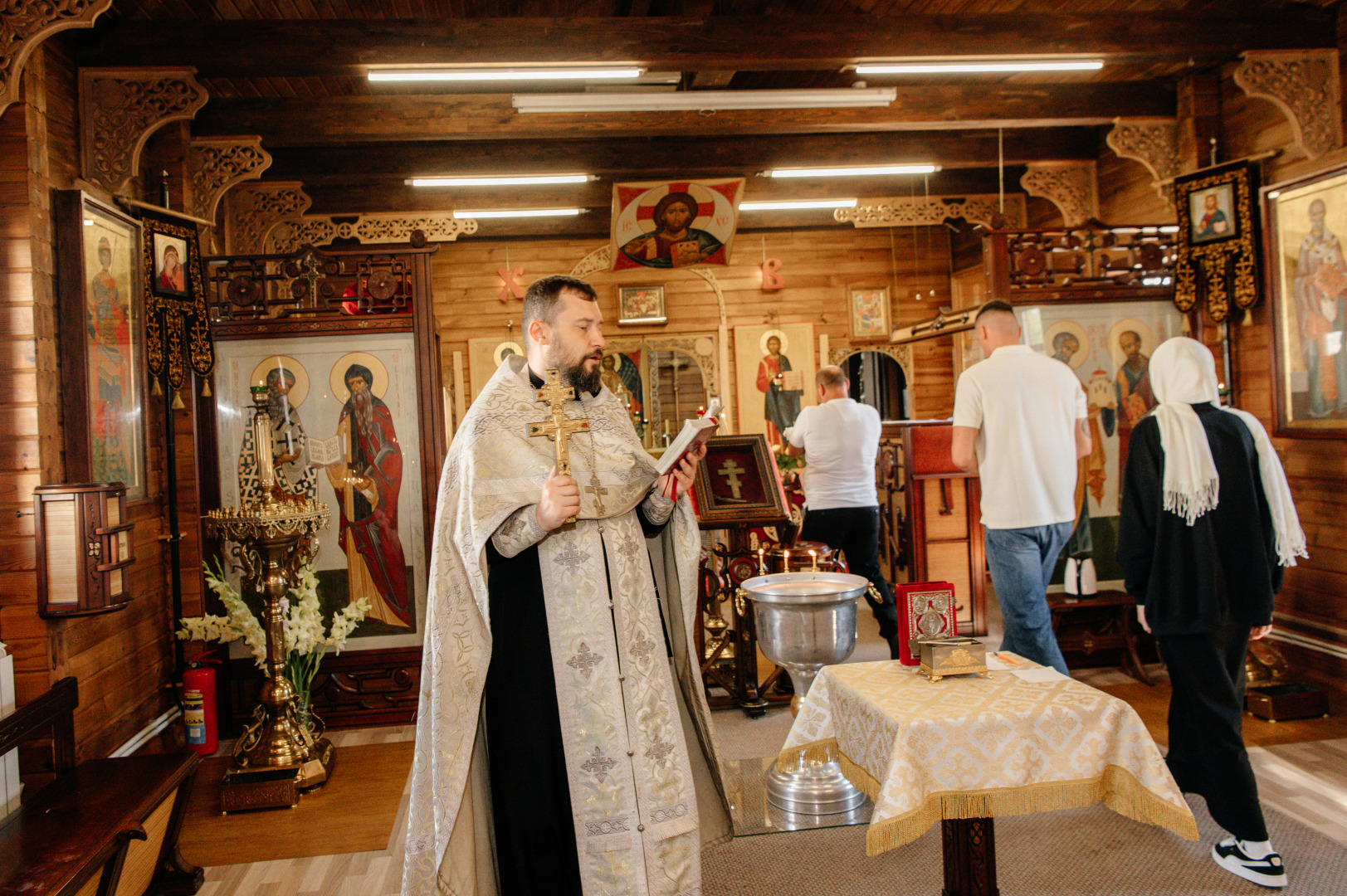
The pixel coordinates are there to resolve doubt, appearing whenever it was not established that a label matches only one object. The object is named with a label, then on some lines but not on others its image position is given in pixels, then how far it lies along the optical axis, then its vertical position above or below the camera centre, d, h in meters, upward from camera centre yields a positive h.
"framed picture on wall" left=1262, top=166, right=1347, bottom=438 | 4.63 +0.64
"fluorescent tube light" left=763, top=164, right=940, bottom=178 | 7.47 +2.19
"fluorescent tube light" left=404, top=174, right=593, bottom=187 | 7.36 +2.21
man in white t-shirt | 5.35 -0.19
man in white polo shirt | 3.72 -0.11
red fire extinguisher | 4.52 -1.13
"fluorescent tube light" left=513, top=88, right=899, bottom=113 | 5.34 +2.04
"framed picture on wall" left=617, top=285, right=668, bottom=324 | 10.90 +1.72
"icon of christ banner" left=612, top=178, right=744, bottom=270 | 7.51 +1.88
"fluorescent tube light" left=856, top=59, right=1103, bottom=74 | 5.16 +2.06
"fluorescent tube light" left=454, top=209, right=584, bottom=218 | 8.57 +2.25
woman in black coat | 2.81 -0.38
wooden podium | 6.18 -0.53
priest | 2.30 -0.53
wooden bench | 2.32 -0.94
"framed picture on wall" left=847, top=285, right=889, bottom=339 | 11.07 +1.56
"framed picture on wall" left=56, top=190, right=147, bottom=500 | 3.97 +0.61
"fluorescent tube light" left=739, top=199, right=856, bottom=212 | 8.85 +2.30
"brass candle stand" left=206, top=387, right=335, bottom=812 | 3.96 -0.77
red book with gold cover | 2.60 -0.48
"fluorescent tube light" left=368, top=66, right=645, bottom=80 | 4.85 +2.02
